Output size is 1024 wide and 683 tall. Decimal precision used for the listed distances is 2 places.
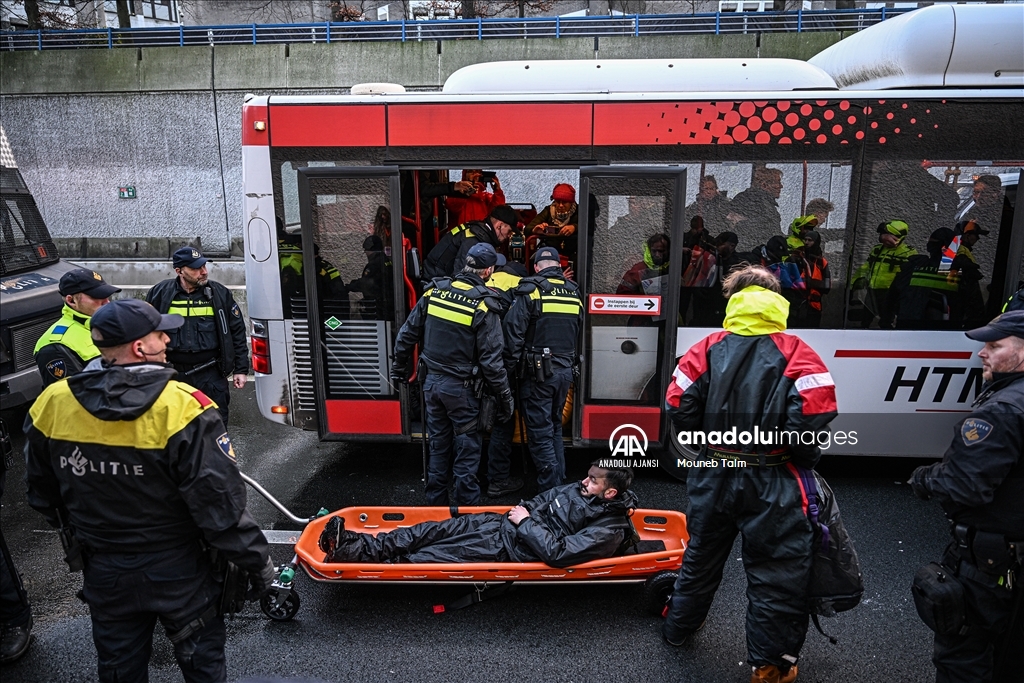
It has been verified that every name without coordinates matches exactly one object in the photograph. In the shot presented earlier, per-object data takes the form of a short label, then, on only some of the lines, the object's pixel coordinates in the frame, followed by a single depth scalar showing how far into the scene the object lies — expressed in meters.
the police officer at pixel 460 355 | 4.64
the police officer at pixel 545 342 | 4.90
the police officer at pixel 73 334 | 4.29
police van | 6.13
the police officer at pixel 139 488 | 2.53
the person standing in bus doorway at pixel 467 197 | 6.41
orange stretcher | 3.71
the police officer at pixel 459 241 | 5.81
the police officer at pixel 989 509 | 2.76
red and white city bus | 4.79
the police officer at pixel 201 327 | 5.23
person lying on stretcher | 3.80
